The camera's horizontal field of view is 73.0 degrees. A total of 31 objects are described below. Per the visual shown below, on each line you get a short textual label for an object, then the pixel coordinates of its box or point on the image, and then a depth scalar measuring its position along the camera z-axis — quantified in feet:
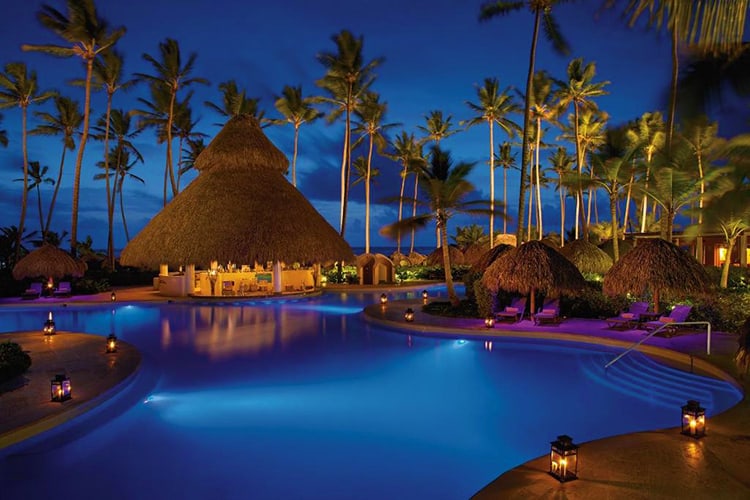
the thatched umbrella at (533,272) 44.42
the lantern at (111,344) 34.06
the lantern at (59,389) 22.65
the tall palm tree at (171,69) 102.94
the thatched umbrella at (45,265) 71.46
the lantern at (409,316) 47.91
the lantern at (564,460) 14.62
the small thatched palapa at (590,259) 70.64
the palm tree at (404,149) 151.84
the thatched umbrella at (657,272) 39.86
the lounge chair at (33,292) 68.44
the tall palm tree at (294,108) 112.98
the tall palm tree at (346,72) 93.61
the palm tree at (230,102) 119.03
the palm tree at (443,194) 56.75
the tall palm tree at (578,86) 96.78
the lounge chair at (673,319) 38.63
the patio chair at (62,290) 71.26
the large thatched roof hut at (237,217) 59.26
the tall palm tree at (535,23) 59.88
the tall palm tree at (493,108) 109.81
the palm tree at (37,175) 150.30
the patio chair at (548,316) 45.06
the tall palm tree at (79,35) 81.10
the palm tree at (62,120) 119.14
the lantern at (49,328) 40.83
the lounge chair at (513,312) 46.47
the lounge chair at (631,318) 41.22
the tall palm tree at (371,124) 113.50
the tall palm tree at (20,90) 103.81
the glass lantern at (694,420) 17.84
